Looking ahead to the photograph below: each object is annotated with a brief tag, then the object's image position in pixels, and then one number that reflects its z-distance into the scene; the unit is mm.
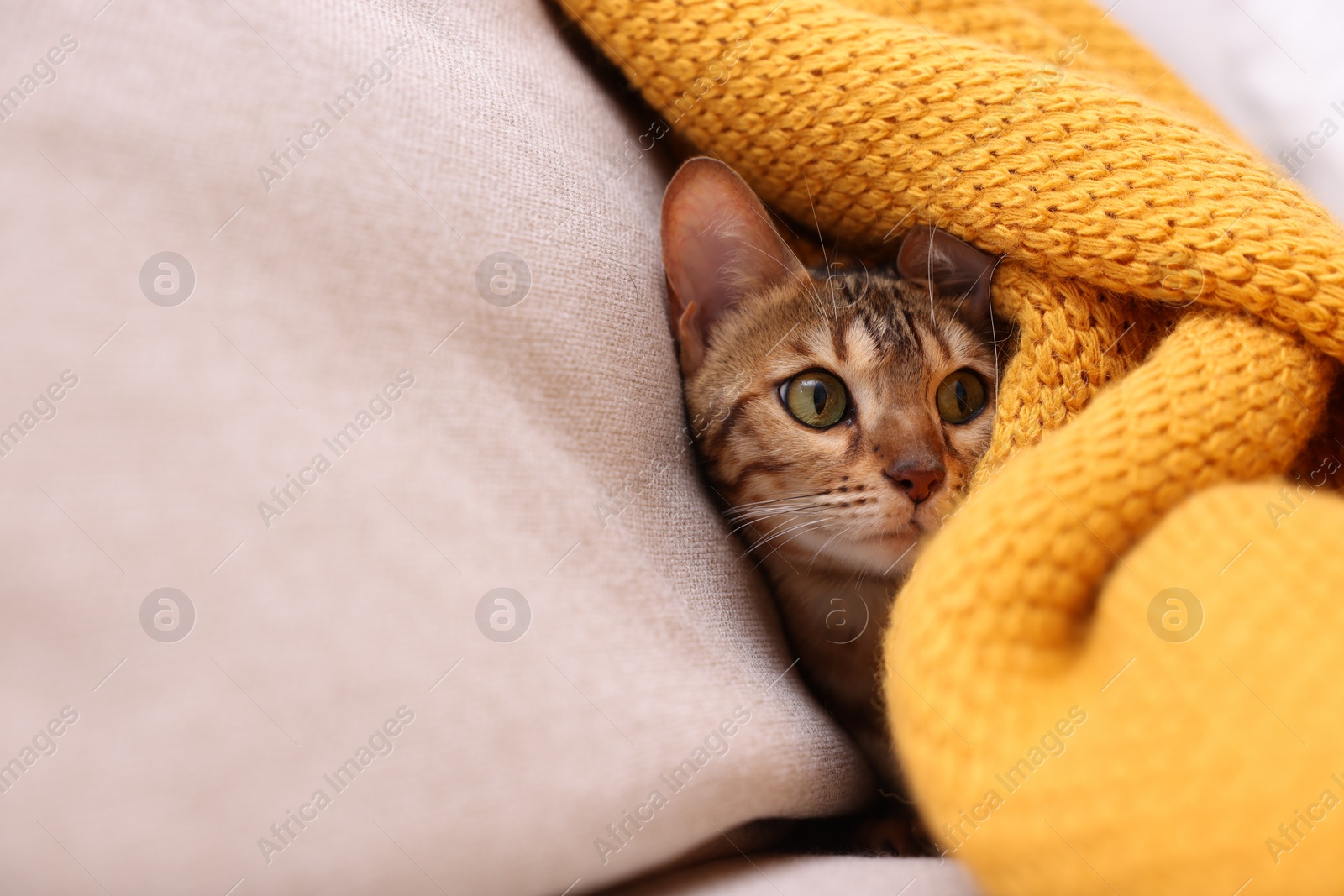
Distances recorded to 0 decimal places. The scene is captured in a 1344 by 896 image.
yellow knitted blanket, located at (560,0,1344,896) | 560
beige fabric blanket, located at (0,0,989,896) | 588
